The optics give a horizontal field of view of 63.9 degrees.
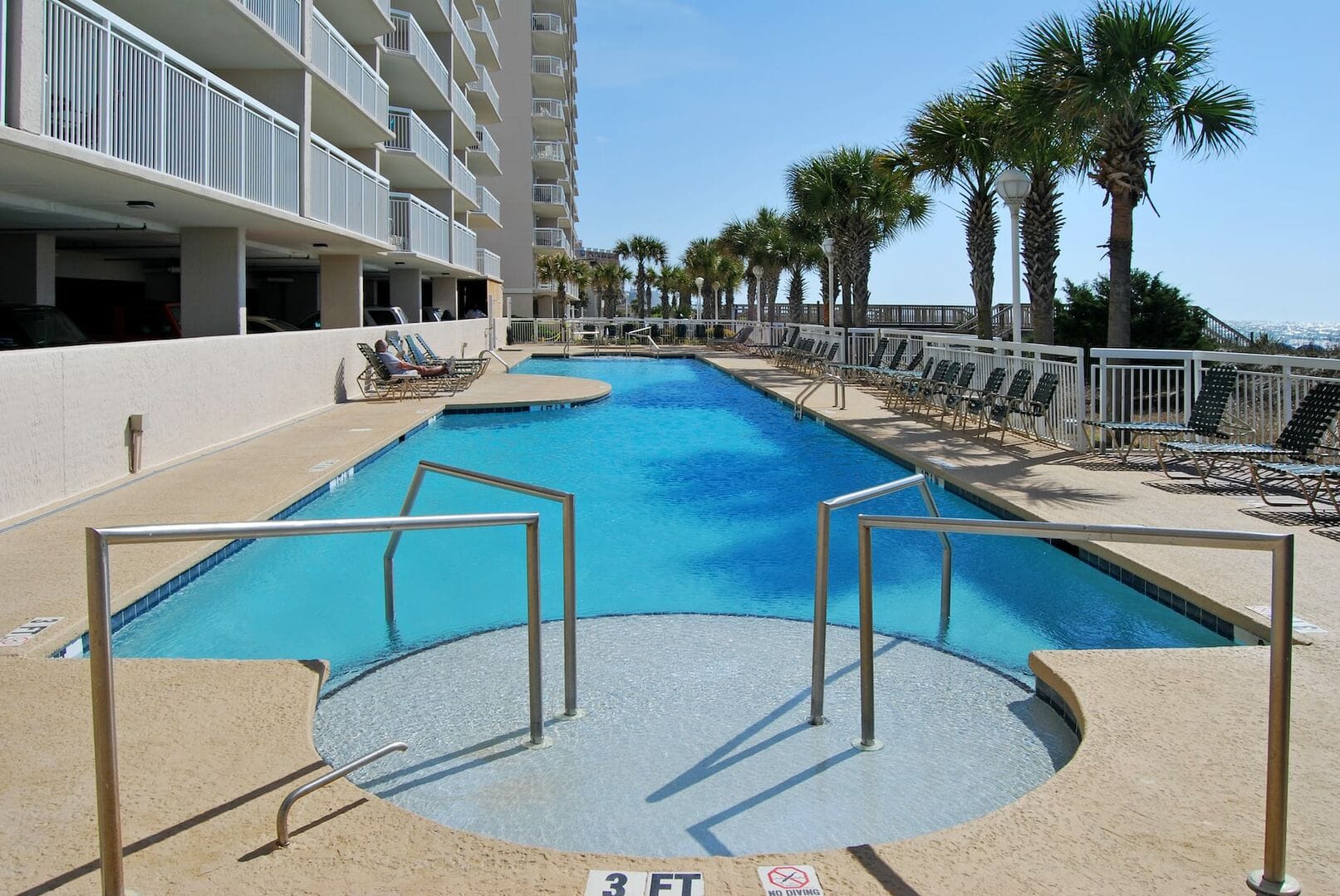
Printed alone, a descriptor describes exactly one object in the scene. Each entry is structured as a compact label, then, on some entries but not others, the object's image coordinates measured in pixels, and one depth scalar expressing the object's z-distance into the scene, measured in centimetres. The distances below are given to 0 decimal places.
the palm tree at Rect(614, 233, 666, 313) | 7825
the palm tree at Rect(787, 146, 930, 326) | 3167
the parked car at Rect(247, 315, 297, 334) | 1934
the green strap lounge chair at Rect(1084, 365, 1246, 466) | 1038
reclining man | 1892
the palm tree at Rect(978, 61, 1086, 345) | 1966
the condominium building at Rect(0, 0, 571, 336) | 923
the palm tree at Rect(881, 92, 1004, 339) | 2353
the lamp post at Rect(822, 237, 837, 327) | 2814
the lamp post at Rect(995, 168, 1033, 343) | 1488
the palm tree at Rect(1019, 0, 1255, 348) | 1481
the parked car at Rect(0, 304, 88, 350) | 1247
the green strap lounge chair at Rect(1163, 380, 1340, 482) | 892
